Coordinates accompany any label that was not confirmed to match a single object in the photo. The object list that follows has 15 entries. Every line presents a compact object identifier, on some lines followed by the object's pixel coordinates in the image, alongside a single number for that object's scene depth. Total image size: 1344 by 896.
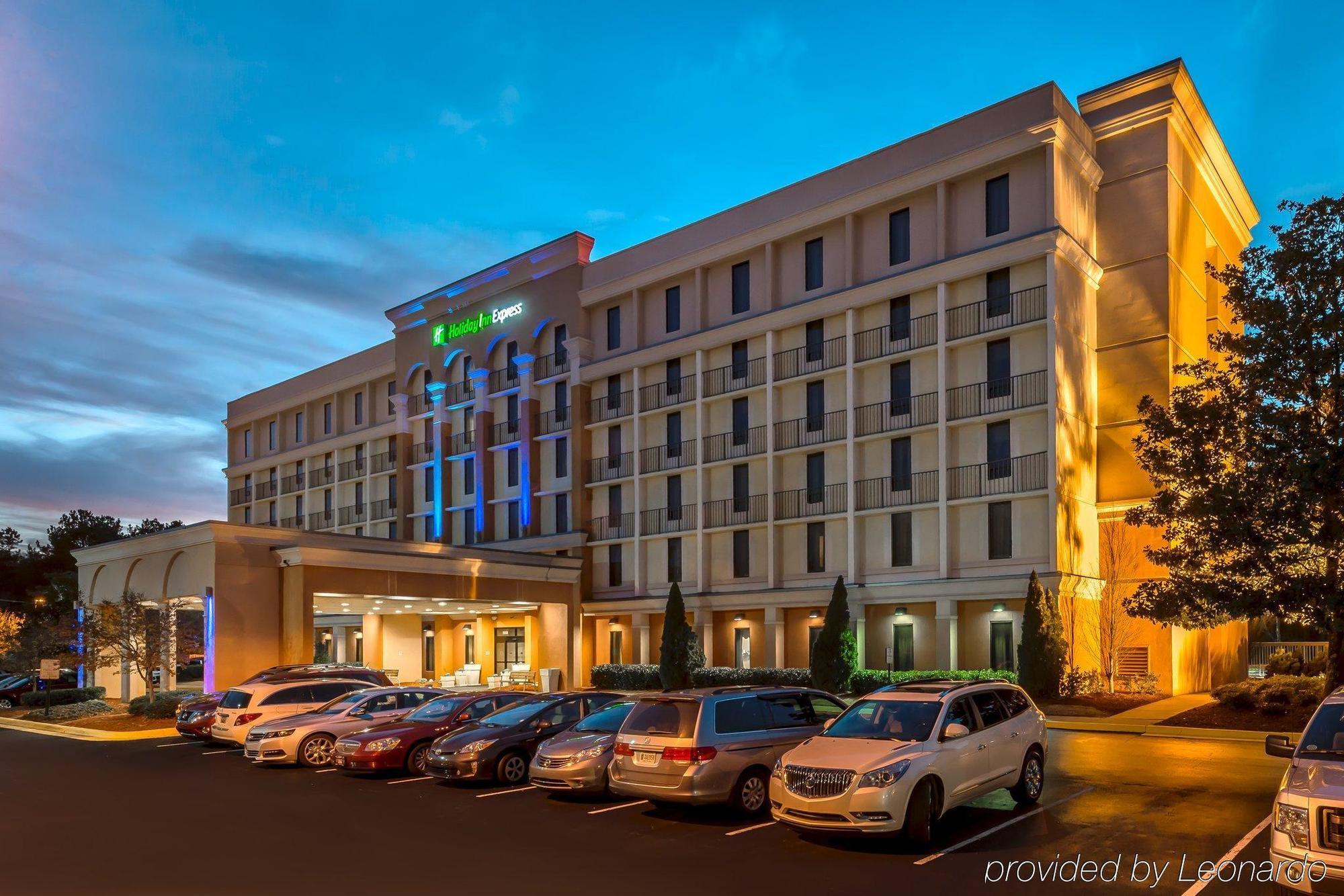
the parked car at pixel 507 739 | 17.25
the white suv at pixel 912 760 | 11.69
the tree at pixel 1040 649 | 32.56
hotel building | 36.97
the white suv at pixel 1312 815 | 8.41
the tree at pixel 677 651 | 41.47
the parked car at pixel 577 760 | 15.44
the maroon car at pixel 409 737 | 18.91
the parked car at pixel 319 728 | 20.84
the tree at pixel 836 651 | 36.69
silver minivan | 13.74
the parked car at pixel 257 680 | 26.21
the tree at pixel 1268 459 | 24.72
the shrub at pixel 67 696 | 40.53
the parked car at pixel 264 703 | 23.52
